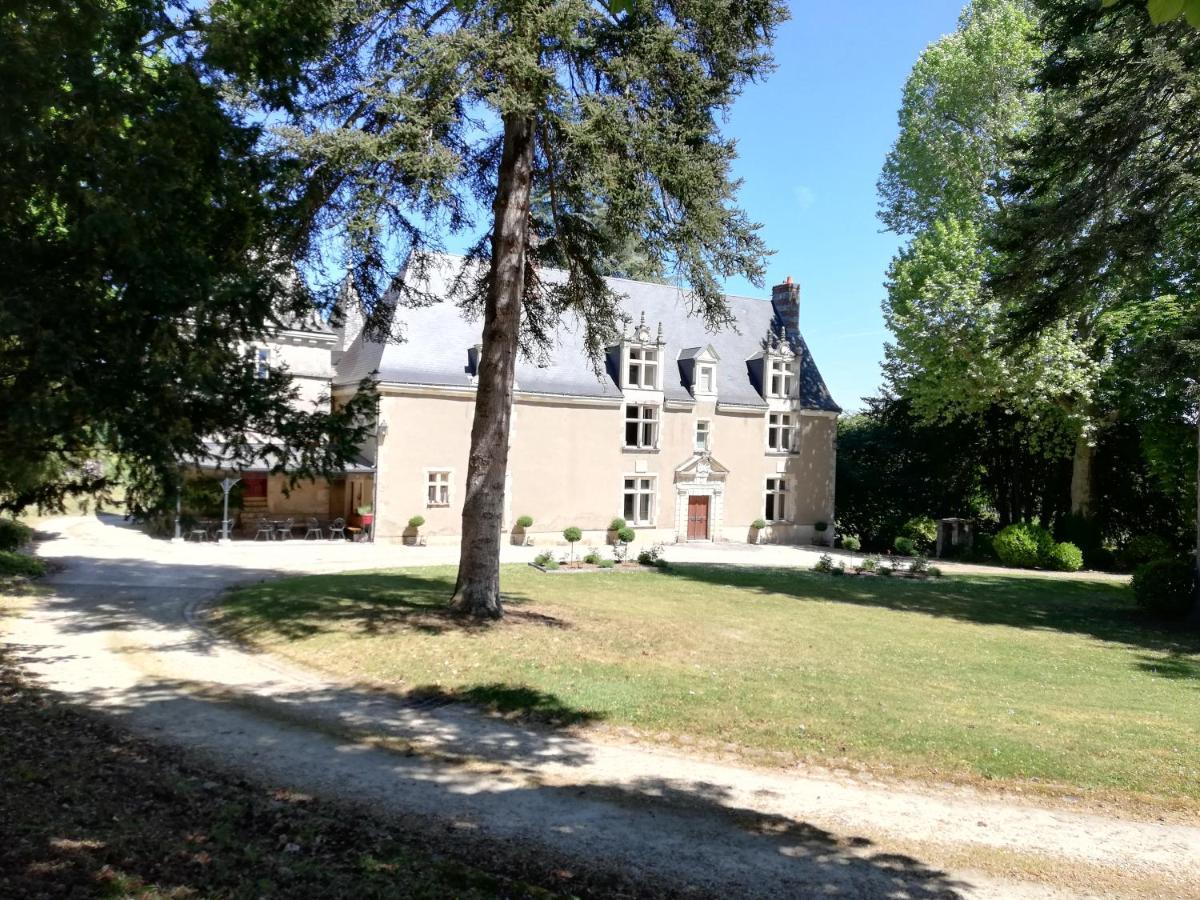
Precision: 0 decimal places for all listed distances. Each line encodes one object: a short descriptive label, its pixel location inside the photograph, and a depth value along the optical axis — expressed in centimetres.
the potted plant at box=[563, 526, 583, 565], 2755
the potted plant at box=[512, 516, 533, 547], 2920
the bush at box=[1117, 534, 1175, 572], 2650
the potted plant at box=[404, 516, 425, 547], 2769
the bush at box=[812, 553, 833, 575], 2421
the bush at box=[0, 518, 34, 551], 1836
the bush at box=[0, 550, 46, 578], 1647
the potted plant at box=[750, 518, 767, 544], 3453
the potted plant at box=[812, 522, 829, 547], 3597
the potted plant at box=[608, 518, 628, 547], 3084
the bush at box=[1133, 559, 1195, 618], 1789
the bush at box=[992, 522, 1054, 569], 2930
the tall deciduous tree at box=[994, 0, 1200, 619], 1463
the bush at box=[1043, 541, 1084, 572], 2869
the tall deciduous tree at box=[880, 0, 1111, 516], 2820
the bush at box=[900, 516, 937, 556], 3341
